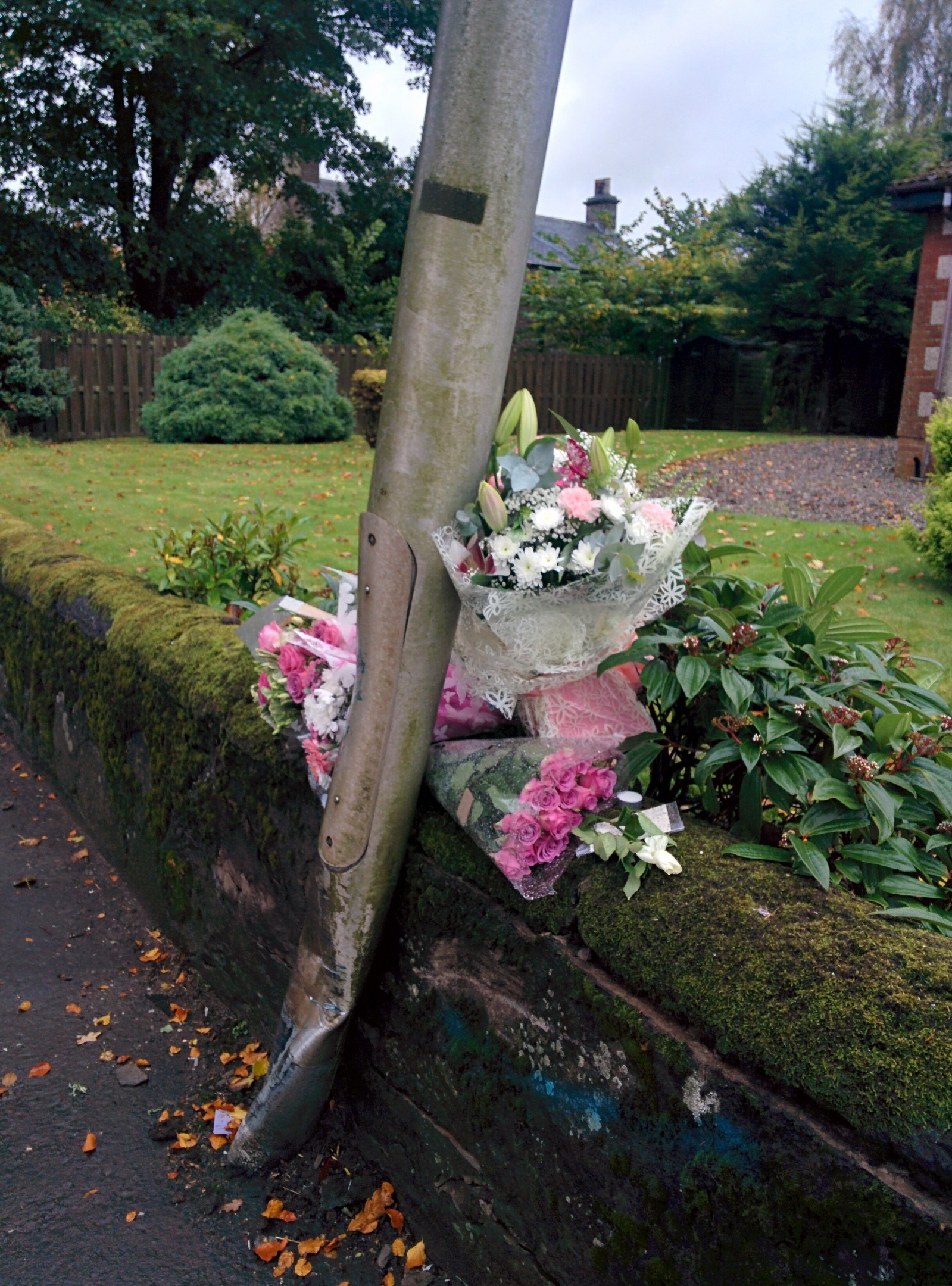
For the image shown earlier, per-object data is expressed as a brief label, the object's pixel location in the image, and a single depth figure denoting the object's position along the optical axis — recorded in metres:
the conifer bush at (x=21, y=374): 15.93
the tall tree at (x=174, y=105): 20.78
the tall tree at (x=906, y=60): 27.73
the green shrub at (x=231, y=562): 4.36
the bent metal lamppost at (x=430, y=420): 1.96
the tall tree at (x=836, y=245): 20.70
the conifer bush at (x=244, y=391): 16.09
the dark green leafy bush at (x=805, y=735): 1.89
